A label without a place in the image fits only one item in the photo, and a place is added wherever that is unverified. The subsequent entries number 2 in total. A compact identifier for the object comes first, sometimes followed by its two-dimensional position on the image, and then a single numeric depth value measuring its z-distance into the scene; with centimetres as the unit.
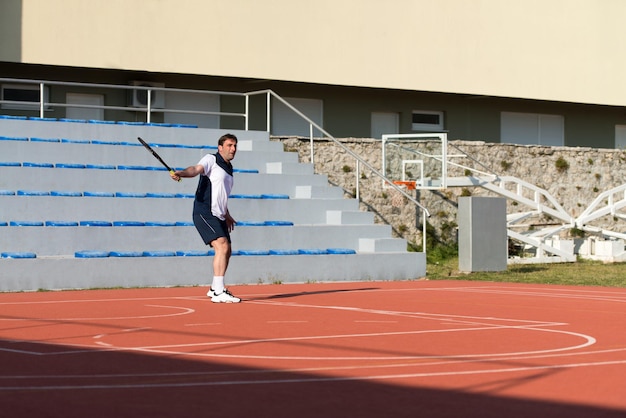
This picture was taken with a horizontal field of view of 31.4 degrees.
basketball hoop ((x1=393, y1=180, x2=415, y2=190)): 2689
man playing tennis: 1476
